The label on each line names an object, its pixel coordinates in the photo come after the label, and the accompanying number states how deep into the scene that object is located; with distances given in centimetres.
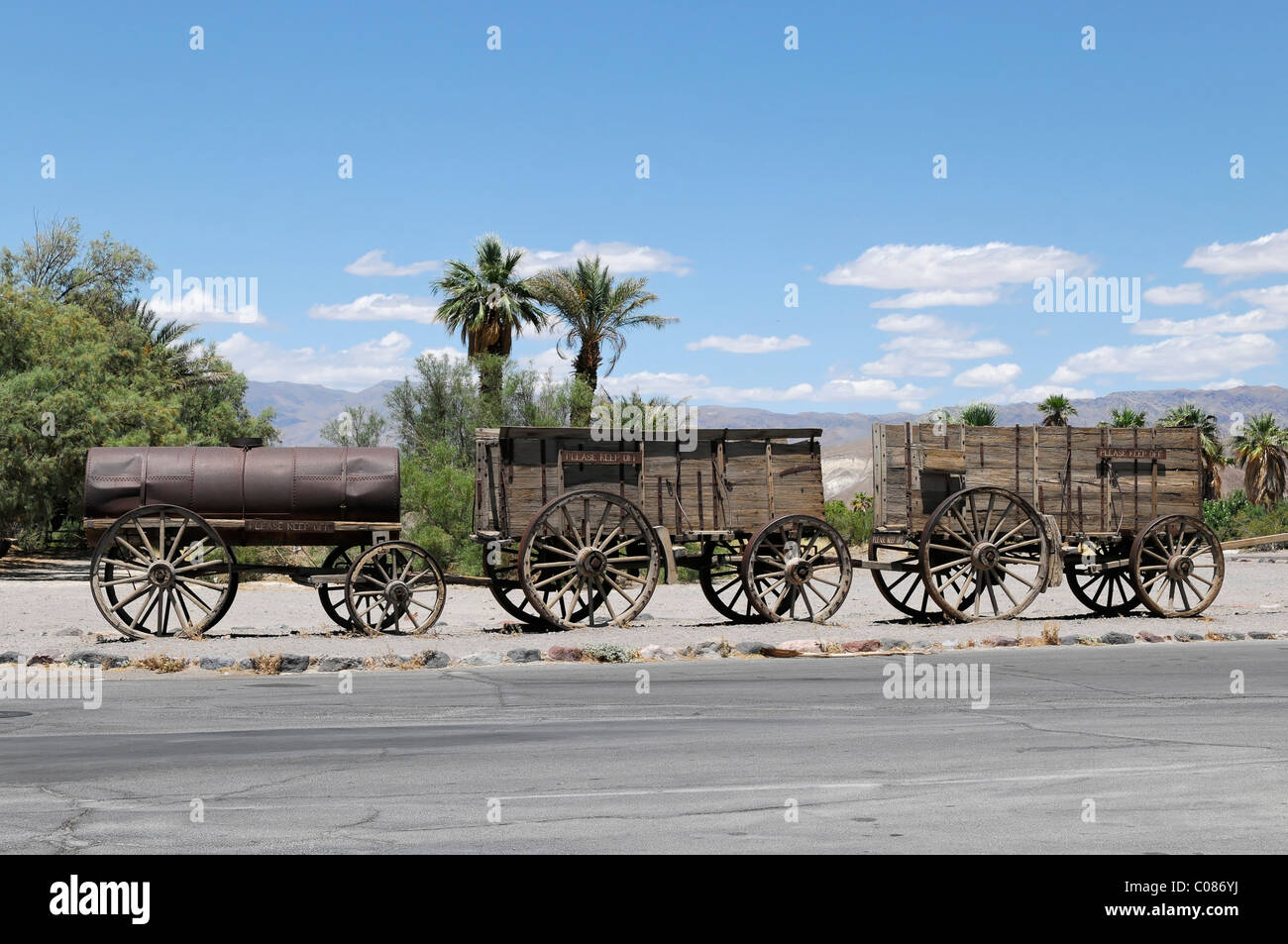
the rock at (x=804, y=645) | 1742
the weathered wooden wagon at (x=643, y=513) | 1942
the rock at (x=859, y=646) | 1766
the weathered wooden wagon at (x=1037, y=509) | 2066
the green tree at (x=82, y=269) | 5806
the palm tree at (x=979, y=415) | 6512
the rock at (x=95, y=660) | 1573
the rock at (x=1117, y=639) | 1902
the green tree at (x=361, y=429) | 6206
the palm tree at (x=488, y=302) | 5084
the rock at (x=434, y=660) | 1625
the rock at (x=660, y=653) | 1725
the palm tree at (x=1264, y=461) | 7375
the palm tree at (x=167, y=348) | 5512
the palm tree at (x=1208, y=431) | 6594
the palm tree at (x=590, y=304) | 4991
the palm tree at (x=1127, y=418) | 6332
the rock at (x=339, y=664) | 1598
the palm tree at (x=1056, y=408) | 6244
